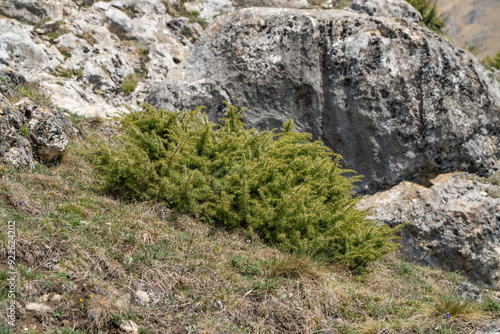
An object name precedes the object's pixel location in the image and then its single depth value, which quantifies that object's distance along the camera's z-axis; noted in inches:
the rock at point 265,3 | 554.5
